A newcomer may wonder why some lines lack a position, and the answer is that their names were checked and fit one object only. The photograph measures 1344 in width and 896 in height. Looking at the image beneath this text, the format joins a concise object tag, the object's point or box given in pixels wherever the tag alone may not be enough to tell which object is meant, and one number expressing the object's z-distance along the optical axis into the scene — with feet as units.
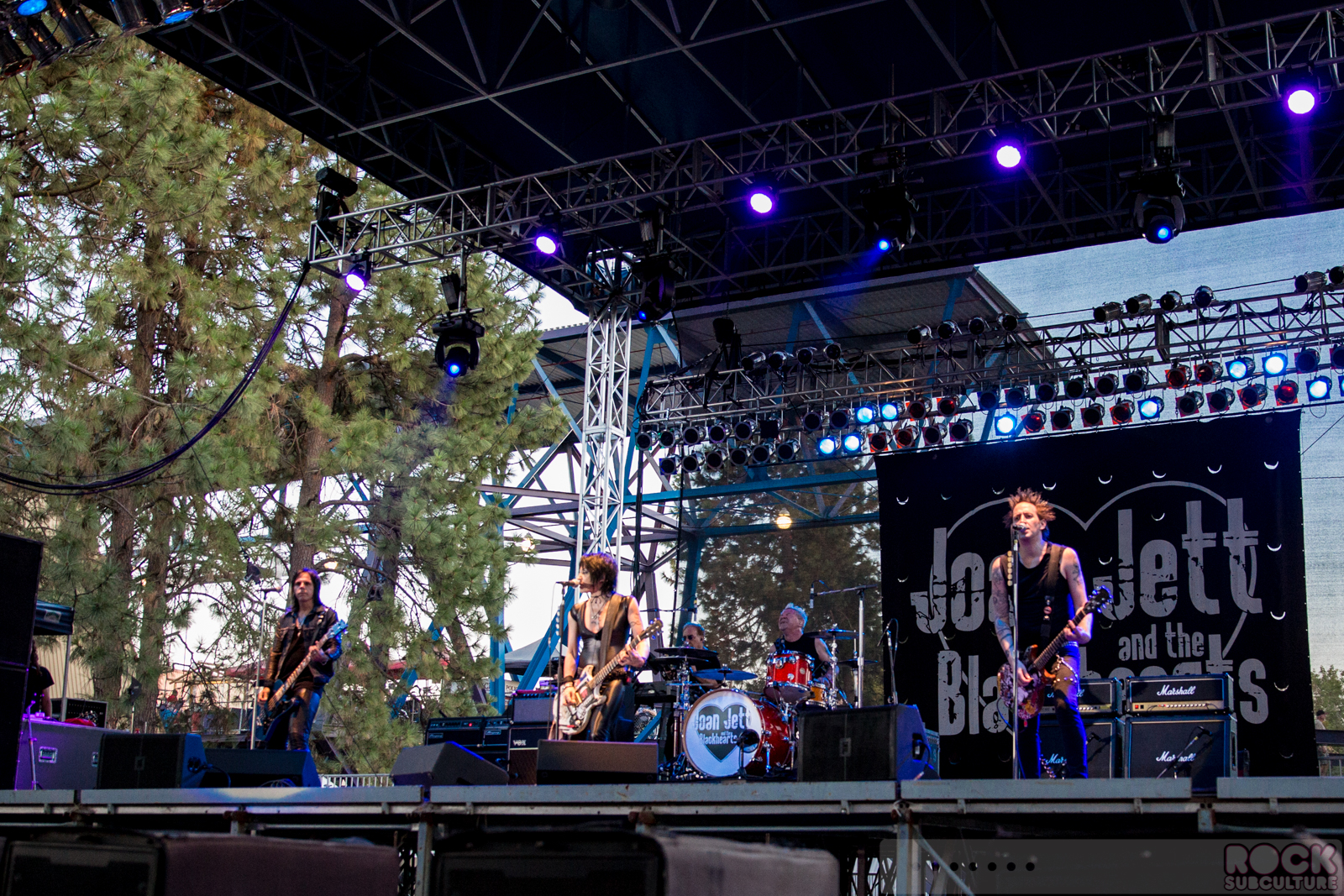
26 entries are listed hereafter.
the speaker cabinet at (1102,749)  30.30
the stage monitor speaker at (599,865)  7.34
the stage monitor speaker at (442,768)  18.66
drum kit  33.12
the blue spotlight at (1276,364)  41.68
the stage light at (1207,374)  42.70
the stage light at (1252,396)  42.24
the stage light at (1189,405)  42.93
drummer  36.06
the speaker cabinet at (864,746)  17.83
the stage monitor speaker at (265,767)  22.74
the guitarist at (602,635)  25.62
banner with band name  40.91
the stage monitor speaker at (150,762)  21.72
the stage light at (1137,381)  43.04
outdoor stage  14.03
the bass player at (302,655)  27.89
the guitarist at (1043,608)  22.53
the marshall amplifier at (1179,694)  28.50
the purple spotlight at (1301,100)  30.09
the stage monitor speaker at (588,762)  18.29
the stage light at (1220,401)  42.86
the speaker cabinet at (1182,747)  28.02
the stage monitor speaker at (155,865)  8.25
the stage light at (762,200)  36.47
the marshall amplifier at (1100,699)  30.86
